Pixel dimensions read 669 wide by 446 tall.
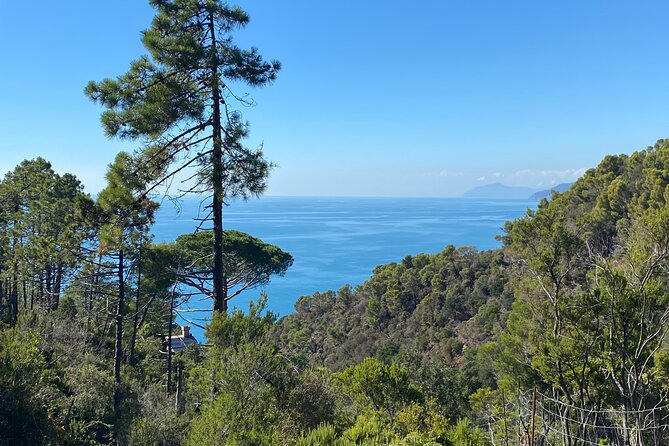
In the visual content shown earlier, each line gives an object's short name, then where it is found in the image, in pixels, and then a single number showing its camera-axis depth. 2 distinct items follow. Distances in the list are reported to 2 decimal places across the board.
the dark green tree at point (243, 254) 12.12
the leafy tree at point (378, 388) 9.72
